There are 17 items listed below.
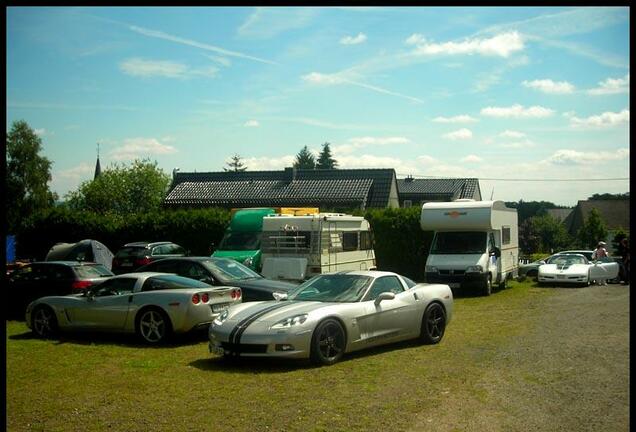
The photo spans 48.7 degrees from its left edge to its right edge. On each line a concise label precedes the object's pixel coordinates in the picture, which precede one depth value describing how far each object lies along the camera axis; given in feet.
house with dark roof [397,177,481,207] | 205.87
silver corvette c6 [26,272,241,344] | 41.14
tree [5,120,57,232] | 209.87
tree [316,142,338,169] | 374.84
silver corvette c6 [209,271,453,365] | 32.94
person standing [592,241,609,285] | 91.35
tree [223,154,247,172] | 425.69
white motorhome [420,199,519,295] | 73.20
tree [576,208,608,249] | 200.44
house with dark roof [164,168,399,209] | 154.61
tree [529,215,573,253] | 232.94
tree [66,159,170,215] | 185.26
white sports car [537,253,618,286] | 82.43
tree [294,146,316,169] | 389.80
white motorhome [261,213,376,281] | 67.31
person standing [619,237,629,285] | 83.71
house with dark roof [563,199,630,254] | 225.97
